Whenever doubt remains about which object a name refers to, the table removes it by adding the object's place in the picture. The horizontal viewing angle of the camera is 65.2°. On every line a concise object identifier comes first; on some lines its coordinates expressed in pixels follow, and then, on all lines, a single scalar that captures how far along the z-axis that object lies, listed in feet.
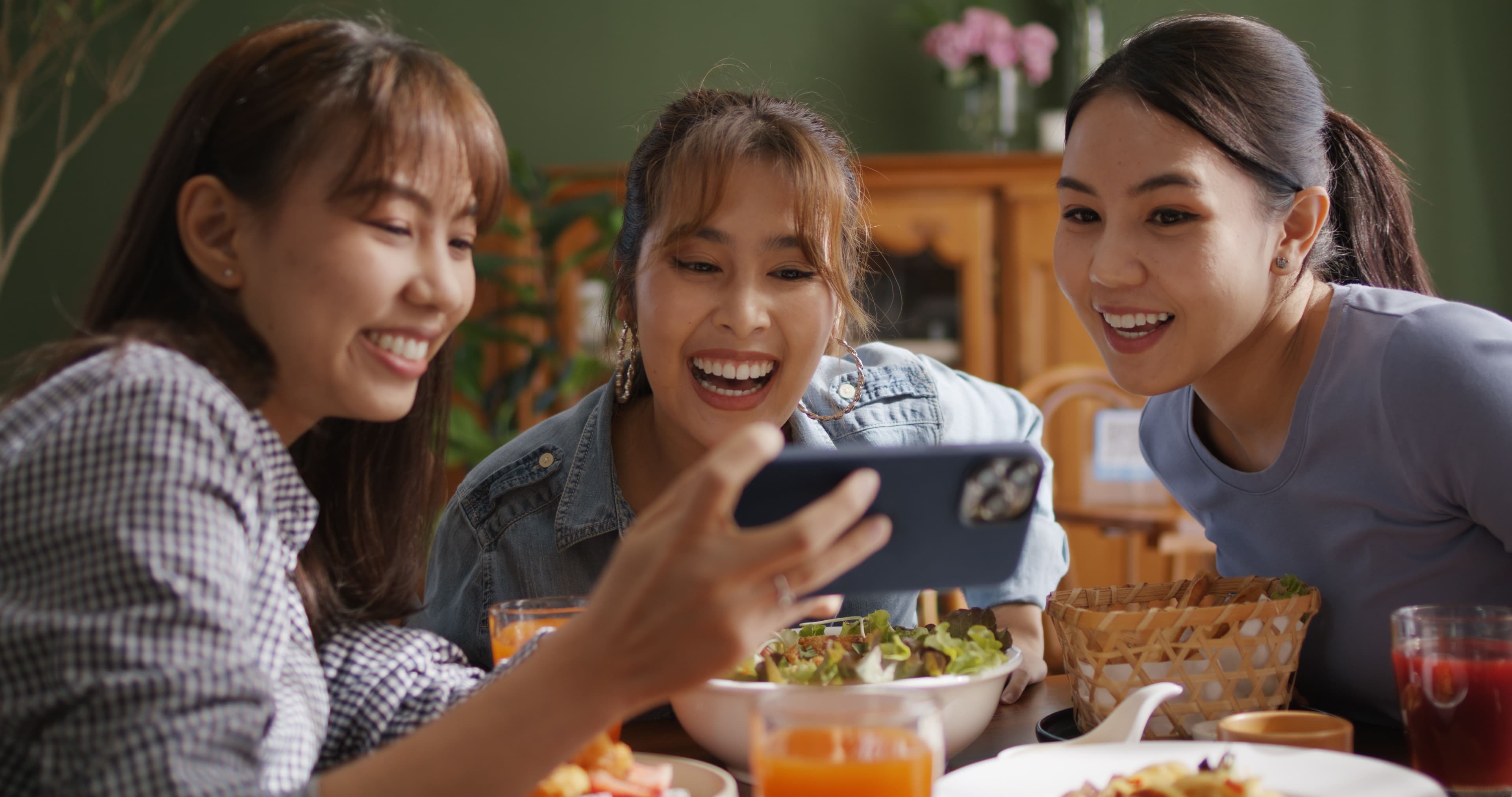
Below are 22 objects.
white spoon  2.99
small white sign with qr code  12.04
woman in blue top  3.96
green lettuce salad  3.26
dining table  3.42
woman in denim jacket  4.74
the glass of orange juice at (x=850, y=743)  2.34
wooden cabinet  12.47
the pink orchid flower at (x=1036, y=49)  13.21
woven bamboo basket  3.33
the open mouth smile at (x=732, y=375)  4.83
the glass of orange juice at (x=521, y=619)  3.38
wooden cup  2.91
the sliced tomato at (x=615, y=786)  2.70
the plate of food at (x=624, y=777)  2.68
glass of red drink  2.95
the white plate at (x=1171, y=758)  2.64
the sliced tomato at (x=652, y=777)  2.75
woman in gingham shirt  2.22
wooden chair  10.91
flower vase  13.43
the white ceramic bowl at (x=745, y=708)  3.10
